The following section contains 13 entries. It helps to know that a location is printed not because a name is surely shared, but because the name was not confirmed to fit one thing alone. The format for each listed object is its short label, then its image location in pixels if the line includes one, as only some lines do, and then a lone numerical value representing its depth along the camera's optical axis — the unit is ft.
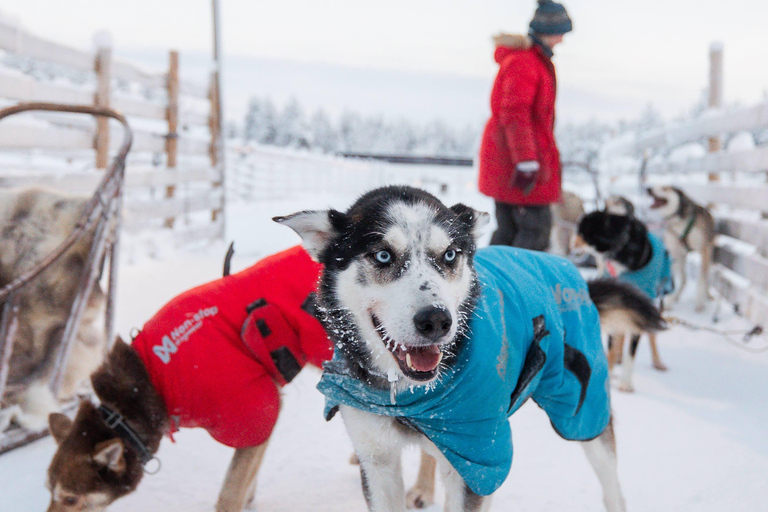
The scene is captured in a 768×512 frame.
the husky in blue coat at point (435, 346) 5.01
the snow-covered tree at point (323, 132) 242.58
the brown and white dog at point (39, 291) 8.90
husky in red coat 6.40
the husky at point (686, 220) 20.18
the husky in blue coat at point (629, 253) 13.30
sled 8.29
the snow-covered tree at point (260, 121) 214.28
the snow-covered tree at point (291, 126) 210.79
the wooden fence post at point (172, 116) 26.23
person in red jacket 12.36
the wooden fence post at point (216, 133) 31.40
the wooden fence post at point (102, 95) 19.17
